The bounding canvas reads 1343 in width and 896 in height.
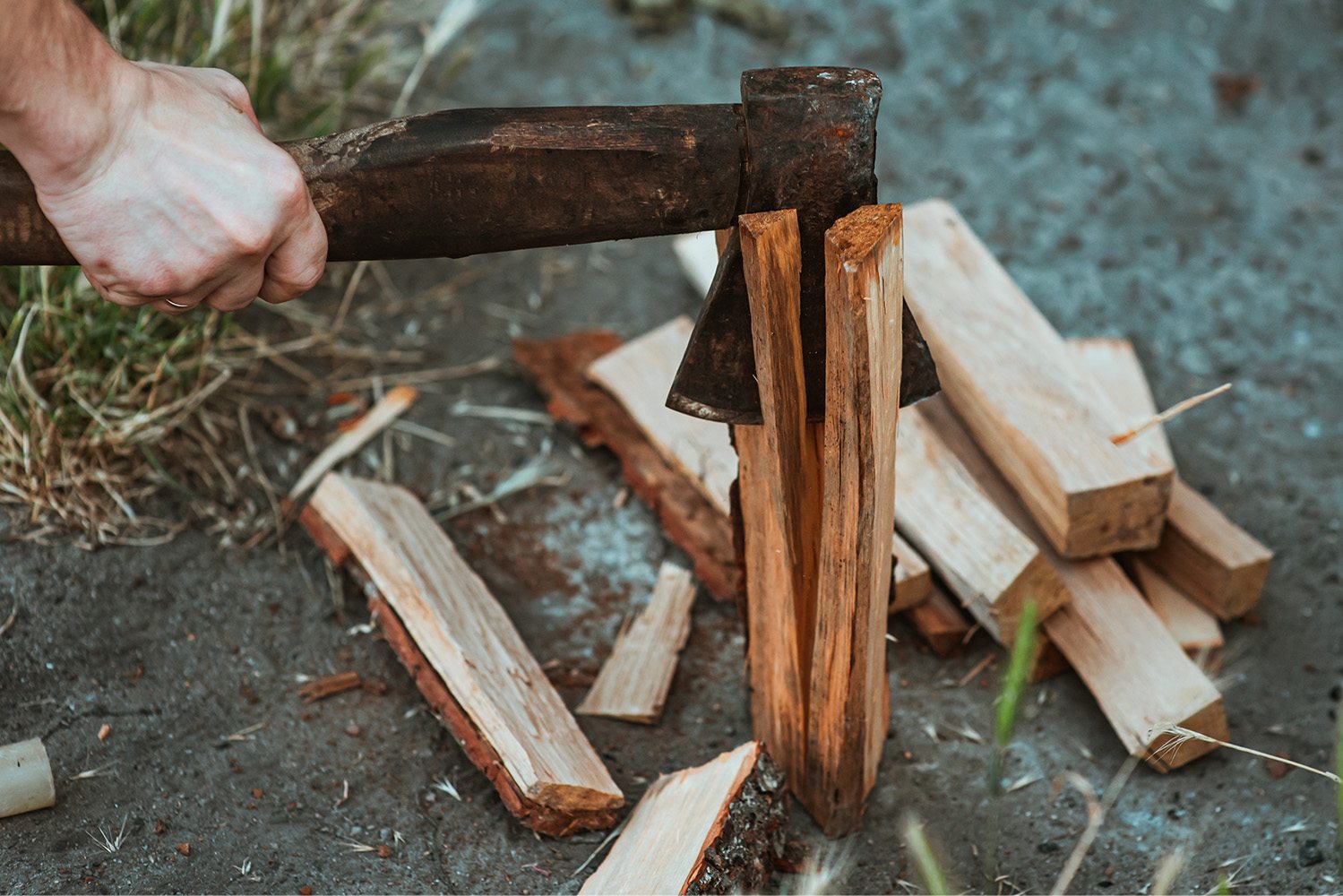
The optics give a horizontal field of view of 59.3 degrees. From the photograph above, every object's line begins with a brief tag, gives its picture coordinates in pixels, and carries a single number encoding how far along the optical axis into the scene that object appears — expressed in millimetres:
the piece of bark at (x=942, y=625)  2629
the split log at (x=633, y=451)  2783
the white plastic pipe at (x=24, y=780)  2027
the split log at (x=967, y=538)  2441
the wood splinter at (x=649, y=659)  2496
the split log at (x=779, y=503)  1808
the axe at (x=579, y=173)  1742
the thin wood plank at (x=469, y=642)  2127
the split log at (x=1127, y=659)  2369
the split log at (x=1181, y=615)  2674
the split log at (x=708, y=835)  1882
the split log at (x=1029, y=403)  2479
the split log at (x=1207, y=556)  2623
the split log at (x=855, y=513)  1756
